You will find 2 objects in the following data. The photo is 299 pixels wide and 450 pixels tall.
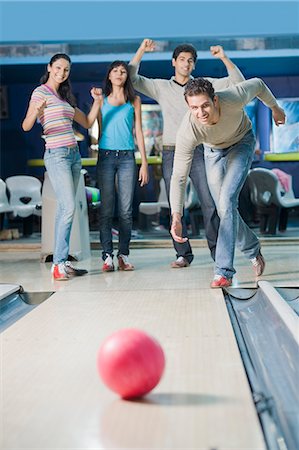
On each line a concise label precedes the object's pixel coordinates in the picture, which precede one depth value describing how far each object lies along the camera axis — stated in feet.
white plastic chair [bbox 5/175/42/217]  26.43
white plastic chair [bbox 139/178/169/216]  25.51
